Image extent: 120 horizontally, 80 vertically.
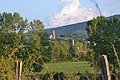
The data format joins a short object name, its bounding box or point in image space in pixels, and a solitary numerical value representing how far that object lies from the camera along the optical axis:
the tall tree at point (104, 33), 48.66
